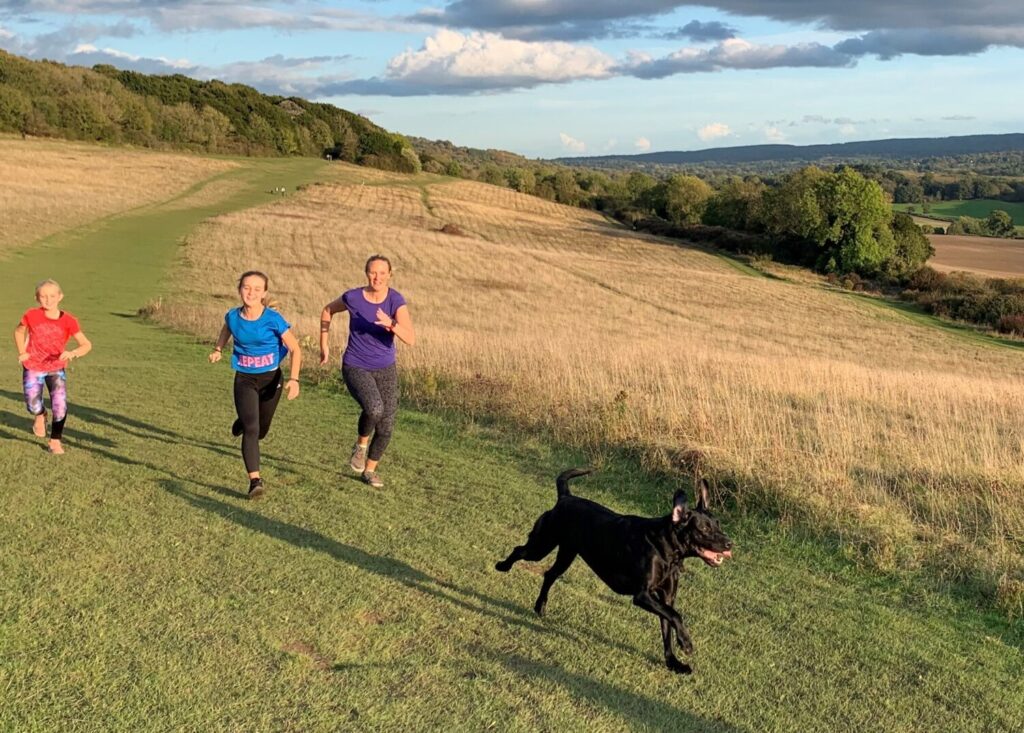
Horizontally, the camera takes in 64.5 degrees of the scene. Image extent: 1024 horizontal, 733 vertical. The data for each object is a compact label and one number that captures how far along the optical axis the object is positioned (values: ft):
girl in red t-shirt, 25.08
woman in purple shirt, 23.75
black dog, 13.98
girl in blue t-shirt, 22.52
